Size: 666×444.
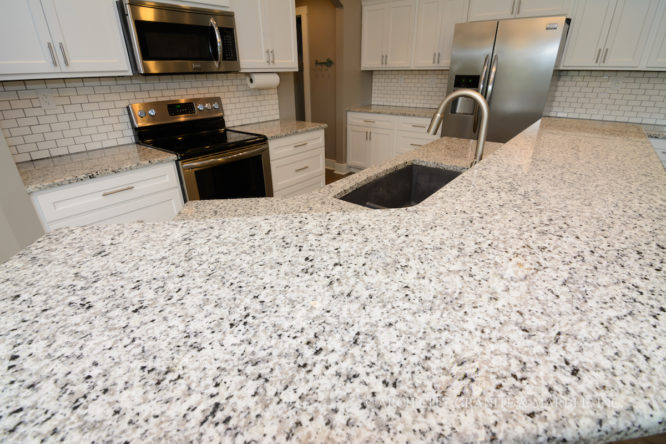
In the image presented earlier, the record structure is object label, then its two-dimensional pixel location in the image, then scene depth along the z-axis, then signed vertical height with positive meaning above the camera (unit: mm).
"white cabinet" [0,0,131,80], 1691 +238
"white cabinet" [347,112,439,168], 3959 -660
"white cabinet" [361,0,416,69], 3885 +530
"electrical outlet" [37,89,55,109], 2033 -74
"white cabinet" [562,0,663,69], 2707 +349
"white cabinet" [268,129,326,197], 2834 -700
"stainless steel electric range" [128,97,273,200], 2227 -415
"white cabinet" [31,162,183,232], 1709 -614
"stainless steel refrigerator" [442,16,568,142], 2873 +99
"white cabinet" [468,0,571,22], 2953 +617
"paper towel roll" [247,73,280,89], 2994 +18
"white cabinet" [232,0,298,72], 2688 +388
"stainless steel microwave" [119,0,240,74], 2074 +295
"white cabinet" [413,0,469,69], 3514 +519
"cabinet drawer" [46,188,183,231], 1811 -712
